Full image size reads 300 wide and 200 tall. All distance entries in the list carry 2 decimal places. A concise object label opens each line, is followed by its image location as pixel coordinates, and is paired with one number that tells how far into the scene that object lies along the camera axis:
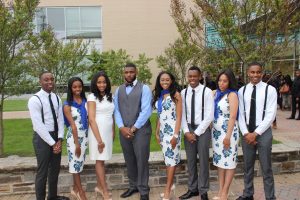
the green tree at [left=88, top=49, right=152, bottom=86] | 21.55
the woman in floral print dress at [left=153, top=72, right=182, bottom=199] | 4.98
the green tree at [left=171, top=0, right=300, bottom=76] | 6.75
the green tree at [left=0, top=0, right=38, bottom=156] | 6.68
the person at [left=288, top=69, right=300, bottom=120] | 13.02
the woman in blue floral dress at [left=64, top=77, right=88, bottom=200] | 4.92
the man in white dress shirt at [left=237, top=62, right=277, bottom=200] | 4.68
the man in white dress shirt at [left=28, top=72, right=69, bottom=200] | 4.66
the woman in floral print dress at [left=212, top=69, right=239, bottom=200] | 4.80
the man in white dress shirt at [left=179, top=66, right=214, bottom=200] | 4.93
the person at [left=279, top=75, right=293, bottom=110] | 15.38
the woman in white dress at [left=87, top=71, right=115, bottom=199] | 4.96
